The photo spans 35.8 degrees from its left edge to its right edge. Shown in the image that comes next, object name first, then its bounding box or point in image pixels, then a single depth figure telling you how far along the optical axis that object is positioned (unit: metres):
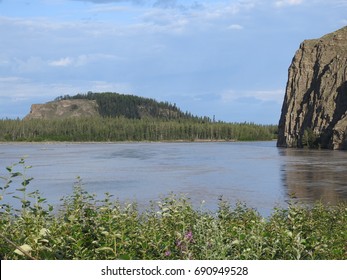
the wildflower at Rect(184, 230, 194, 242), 6.79
